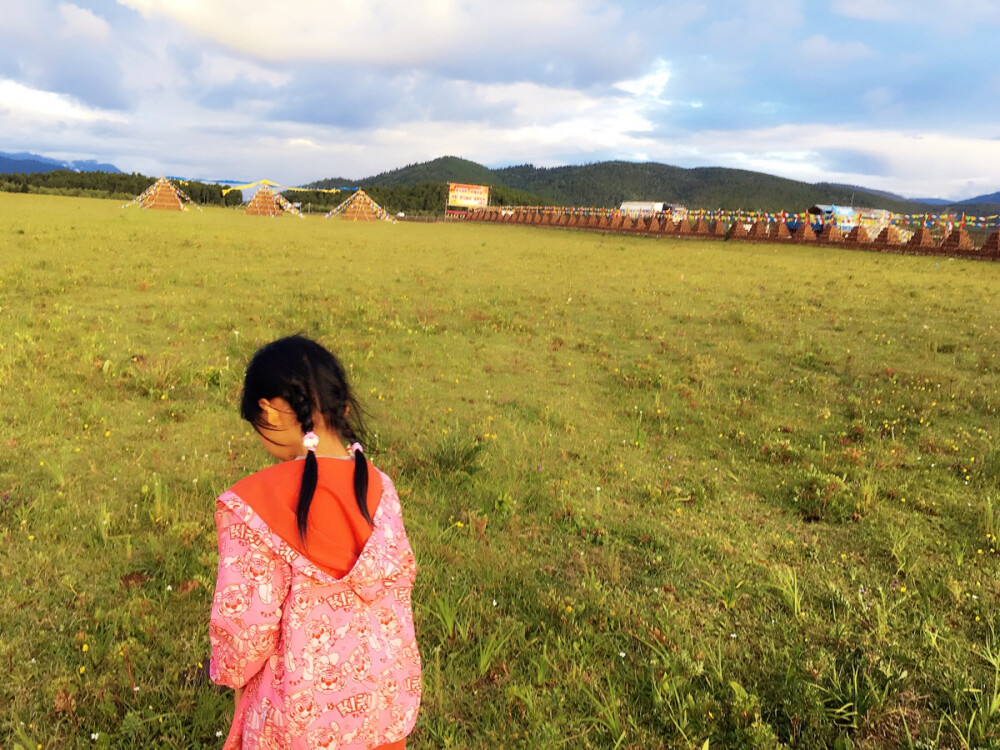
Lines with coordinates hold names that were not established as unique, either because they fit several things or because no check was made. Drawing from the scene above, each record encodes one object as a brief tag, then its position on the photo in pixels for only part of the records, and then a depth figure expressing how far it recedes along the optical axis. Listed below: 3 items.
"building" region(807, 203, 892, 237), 38.24
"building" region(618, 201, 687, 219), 92.50
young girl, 1.92
